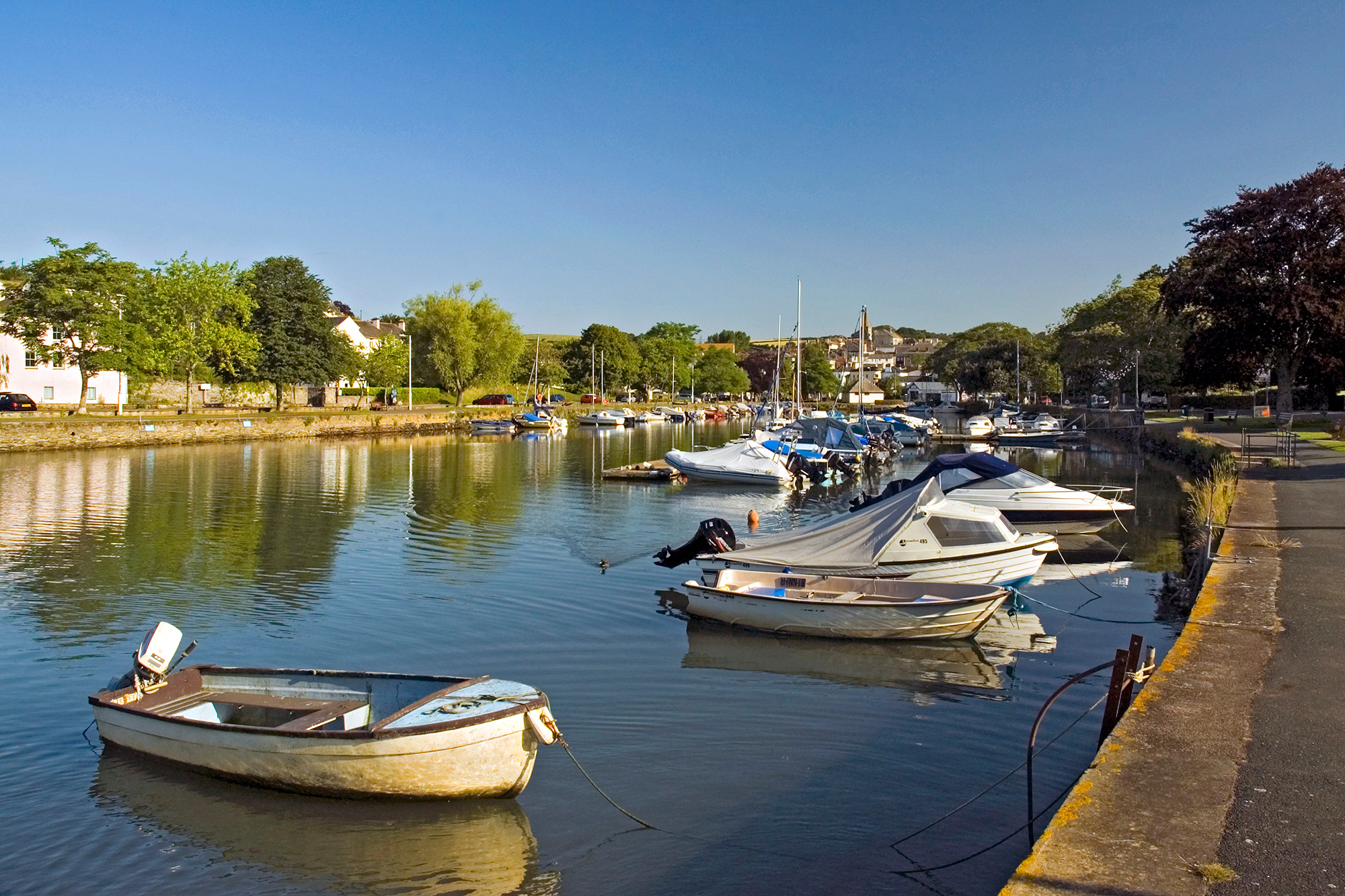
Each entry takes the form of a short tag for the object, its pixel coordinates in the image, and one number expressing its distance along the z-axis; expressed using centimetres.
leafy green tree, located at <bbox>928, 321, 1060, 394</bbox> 12188
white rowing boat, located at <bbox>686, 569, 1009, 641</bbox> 1600
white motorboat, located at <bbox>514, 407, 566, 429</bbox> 9188
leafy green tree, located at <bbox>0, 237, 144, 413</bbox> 6347
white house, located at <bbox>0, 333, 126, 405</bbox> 7244
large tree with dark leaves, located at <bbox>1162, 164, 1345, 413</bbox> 5038
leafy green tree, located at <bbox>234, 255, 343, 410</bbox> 8256
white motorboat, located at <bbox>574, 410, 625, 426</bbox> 10356
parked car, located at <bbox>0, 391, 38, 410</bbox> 6775
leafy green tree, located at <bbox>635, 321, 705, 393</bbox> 15162
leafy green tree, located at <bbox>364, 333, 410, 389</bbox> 10456
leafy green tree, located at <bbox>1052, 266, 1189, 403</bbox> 8425
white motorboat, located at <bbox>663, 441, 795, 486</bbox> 4525
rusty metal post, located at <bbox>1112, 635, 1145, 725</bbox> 999
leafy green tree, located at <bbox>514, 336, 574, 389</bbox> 13312
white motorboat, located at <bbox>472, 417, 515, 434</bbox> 8906
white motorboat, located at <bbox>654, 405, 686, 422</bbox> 11688
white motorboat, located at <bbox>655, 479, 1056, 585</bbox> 1858
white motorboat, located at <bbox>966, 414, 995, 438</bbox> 7931
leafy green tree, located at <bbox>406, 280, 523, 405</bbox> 10344
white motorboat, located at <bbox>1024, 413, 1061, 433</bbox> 7406
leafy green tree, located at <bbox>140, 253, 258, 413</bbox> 7031
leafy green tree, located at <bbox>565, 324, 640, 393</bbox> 14012
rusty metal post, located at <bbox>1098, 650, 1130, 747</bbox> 965
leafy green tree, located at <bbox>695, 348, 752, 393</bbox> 16575
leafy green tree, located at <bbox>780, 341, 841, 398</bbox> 15625
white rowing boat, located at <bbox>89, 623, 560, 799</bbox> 970
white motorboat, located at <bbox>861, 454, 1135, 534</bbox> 2995
